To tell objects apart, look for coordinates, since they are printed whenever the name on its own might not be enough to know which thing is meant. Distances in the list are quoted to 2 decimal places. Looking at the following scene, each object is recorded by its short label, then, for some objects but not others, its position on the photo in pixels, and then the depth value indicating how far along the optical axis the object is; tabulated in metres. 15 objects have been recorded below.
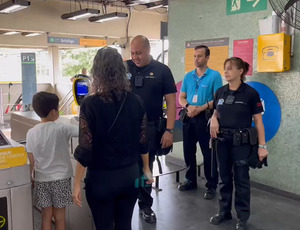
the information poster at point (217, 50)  3.83
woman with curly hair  1.57
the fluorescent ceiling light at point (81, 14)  7.80
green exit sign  3.41
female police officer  2.56
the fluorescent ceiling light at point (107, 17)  8.09
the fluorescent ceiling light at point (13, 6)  6.55
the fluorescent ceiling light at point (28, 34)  10.11
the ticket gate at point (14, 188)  1.63
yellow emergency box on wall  3.06
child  2.05
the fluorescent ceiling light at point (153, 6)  9.22
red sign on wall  3.56
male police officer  2.62
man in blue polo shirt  3.29
